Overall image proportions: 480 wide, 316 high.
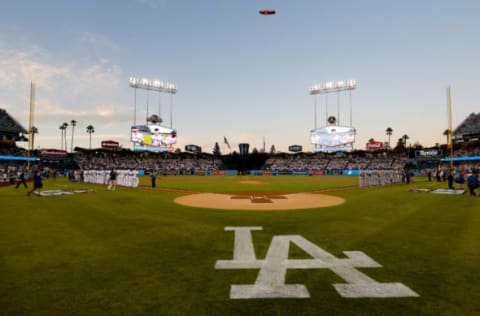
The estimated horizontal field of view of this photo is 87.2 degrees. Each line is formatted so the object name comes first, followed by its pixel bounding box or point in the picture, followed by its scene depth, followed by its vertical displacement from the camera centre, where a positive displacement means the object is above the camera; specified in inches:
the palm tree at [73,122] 4616.1 +787.3
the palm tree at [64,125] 4586.6 +735.0
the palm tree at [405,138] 4997.5 +567.9
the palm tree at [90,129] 4611.2 +668.6
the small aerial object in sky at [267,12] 791.7 +489.9
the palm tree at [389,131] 4854.3 +683.8
